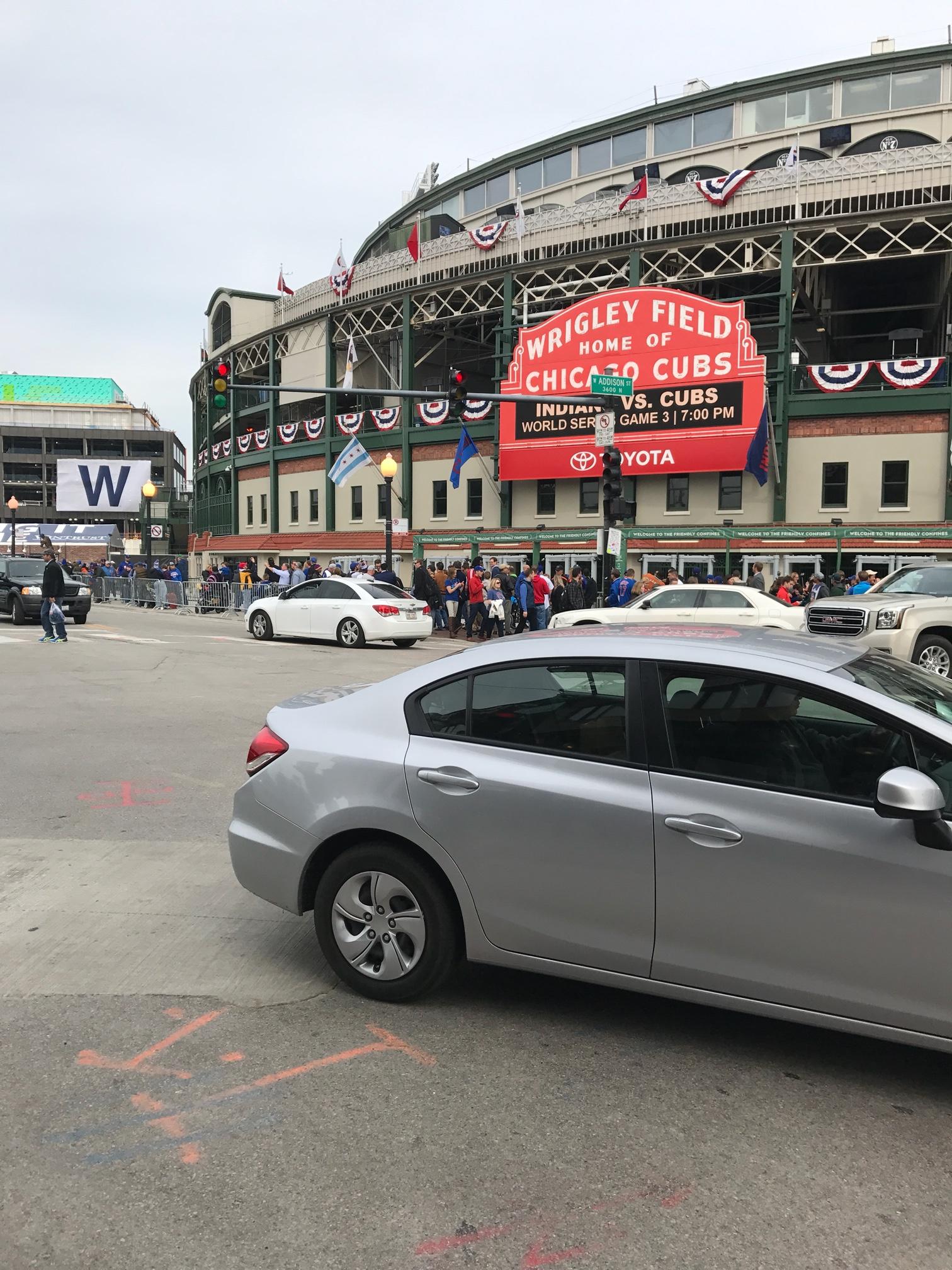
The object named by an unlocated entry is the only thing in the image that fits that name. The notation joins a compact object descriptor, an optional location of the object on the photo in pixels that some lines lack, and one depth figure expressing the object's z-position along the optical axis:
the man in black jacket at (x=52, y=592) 18.92
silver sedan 3.26
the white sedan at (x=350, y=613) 19.48
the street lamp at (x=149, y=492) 35.22
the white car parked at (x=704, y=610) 16.27
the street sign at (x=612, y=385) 18.77
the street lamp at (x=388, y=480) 26.67
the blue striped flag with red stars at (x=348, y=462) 34.25
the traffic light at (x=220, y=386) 18.52
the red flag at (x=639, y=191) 32.59
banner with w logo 73.62
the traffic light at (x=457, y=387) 18.70
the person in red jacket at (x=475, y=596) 22.78
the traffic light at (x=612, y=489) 18.41
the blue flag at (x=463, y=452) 34.41
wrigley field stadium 30.28
